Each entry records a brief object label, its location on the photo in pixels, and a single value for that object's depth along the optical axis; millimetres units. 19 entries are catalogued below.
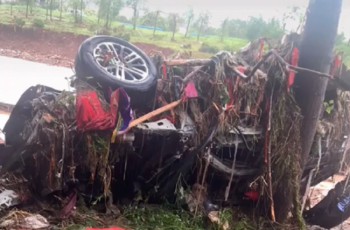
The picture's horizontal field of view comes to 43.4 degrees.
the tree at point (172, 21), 29244
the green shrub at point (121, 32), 25419
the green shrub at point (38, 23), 25844
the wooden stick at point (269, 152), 4906
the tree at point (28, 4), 30472
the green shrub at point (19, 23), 25406
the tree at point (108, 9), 29719
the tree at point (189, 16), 32056
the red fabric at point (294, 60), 4828
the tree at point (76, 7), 30397
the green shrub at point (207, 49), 25041
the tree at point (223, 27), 30922
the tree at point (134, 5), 31625
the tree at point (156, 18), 31781
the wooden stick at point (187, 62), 5008
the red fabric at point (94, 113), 4148
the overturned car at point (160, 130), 4289
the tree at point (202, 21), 33906
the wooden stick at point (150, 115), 4300
